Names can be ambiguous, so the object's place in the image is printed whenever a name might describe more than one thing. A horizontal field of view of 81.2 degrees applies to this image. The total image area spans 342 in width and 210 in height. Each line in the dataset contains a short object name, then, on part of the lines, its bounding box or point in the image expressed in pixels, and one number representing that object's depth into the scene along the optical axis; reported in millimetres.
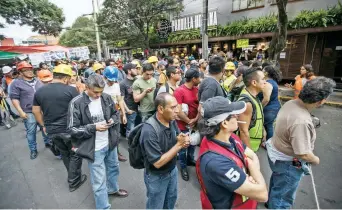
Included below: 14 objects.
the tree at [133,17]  16031
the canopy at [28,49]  12844
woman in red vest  1366
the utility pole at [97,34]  16847
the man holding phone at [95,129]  2445
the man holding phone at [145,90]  4090
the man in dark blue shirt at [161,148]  1930
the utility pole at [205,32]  10031
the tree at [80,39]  34250
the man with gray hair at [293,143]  1989
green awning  12872
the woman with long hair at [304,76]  5711
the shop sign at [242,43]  12195
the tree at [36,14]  13636
